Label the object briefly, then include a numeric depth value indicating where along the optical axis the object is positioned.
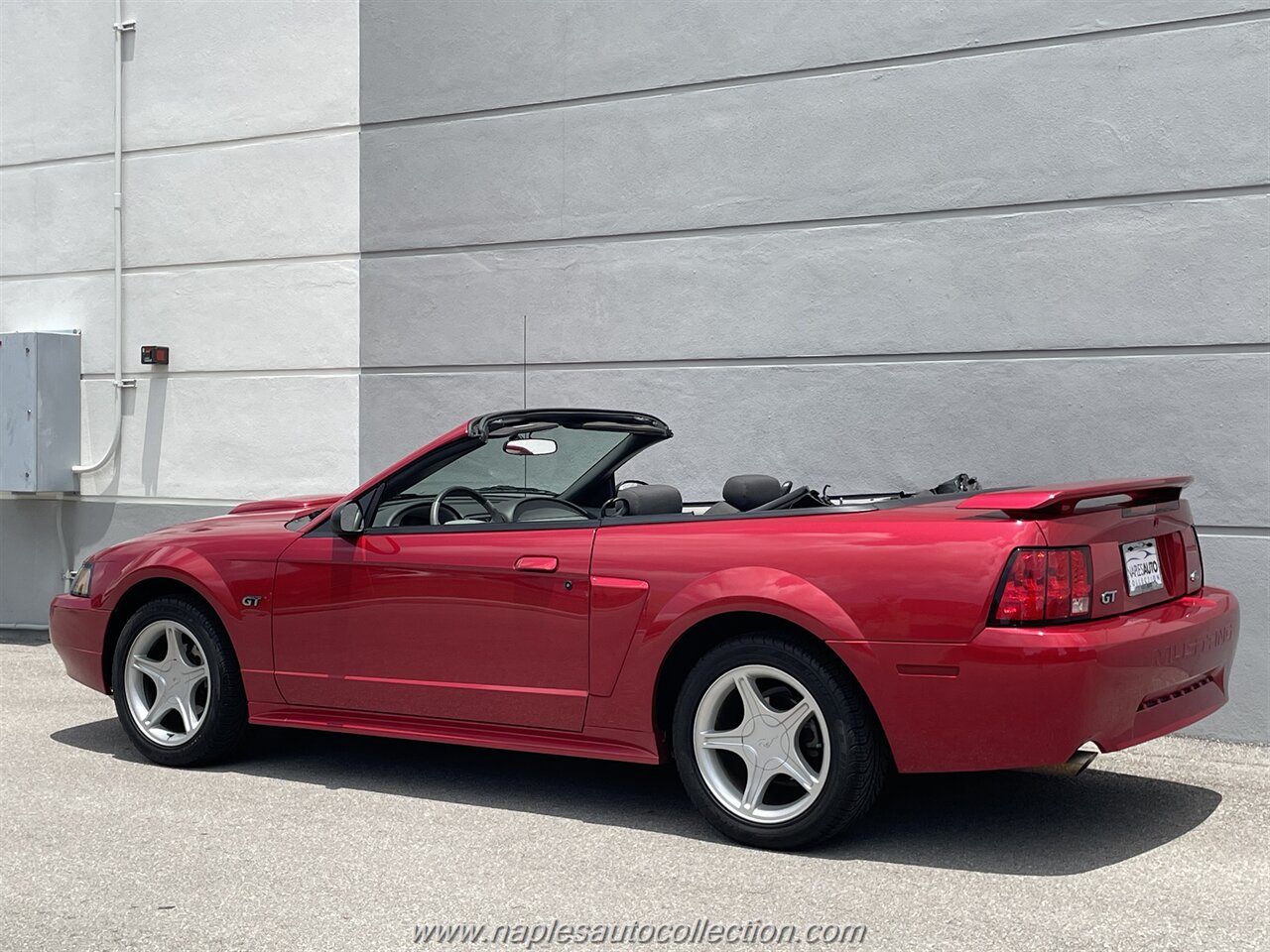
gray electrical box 9.95
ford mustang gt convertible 4.36
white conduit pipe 10.09
